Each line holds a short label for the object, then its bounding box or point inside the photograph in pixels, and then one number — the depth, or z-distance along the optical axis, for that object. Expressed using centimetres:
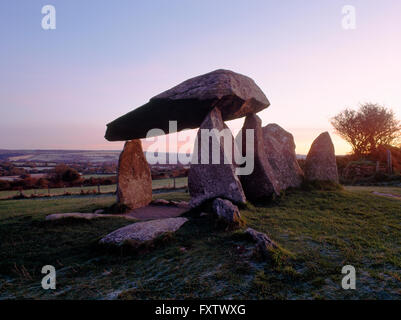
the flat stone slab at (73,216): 787
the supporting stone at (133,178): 1123
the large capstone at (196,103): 835
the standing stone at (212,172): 826
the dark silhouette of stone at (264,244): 431
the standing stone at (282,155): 1103
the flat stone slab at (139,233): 534
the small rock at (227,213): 620
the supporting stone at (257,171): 970
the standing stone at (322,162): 1150
